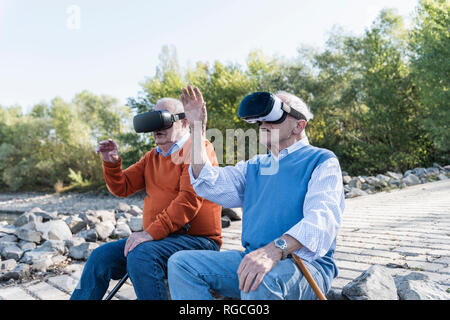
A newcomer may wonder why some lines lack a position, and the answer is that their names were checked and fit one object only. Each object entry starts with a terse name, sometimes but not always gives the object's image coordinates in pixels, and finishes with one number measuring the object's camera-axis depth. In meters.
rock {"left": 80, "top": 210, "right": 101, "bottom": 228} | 6.06
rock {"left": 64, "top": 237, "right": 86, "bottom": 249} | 4.21
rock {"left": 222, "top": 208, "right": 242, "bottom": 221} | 5.47
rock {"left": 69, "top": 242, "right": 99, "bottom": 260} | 3.84
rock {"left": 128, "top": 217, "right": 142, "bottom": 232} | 5.14
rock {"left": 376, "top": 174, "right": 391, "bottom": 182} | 10.25
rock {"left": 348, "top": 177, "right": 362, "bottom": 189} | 9.55
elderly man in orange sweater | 2.06
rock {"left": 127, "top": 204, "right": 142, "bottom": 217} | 8.38
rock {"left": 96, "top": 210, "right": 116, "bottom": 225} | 6.75
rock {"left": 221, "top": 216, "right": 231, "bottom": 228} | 5.03
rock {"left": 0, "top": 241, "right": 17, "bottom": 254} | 4.59
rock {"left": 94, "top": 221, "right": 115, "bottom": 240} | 4.80
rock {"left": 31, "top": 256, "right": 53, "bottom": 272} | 3.46
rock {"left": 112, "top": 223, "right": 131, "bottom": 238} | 4.85
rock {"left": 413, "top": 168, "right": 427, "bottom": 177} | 11.91
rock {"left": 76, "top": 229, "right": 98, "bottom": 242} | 4.76
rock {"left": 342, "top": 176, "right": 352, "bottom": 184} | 10.64
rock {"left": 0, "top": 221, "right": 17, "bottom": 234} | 5.48
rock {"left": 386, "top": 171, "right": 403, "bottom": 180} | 11.12
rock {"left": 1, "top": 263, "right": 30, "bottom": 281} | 3.29
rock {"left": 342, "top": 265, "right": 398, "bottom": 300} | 1.90
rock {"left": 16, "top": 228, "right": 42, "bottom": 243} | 5.04
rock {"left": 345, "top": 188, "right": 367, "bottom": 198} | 7.96
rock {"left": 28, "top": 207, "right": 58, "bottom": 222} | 7.92
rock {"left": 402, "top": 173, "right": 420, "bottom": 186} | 9.82
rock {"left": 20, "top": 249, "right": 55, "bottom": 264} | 3.63
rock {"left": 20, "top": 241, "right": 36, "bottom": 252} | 4.80
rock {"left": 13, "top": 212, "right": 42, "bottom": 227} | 6.92
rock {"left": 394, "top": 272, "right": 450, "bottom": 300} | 1.92
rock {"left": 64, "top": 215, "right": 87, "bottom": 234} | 5.72
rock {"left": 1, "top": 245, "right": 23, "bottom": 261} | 4.20
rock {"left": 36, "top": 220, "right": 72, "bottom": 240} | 5.05
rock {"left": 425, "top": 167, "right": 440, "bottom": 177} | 11.55
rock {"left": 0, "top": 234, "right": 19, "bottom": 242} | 5.16
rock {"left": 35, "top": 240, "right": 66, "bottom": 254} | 3.98
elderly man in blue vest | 1.60
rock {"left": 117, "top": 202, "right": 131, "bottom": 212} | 10.57
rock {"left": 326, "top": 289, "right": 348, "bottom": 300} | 2.05
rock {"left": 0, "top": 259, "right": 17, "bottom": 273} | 3.66
